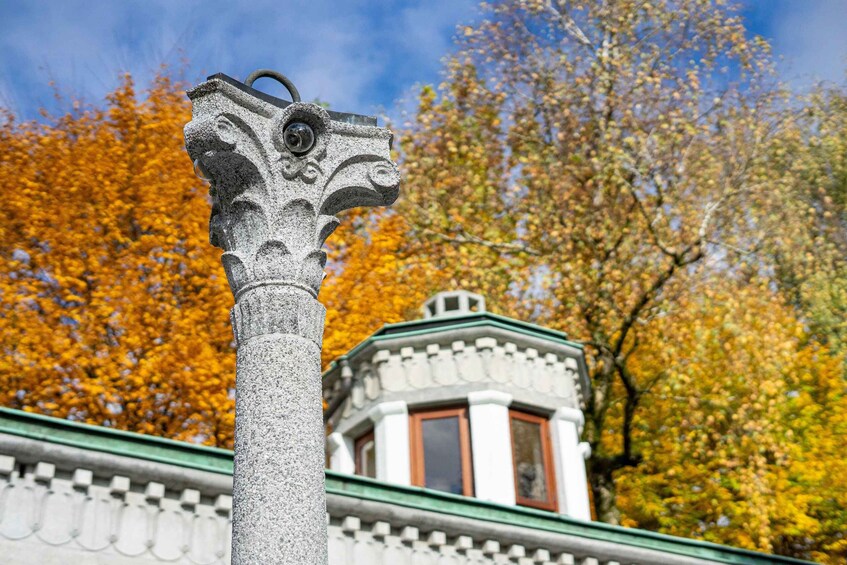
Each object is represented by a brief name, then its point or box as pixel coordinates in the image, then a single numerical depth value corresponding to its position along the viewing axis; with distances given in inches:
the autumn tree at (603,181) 1017.5
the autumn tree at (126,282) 840.9
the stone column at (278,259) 216.5
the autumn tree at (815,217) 1168.8
